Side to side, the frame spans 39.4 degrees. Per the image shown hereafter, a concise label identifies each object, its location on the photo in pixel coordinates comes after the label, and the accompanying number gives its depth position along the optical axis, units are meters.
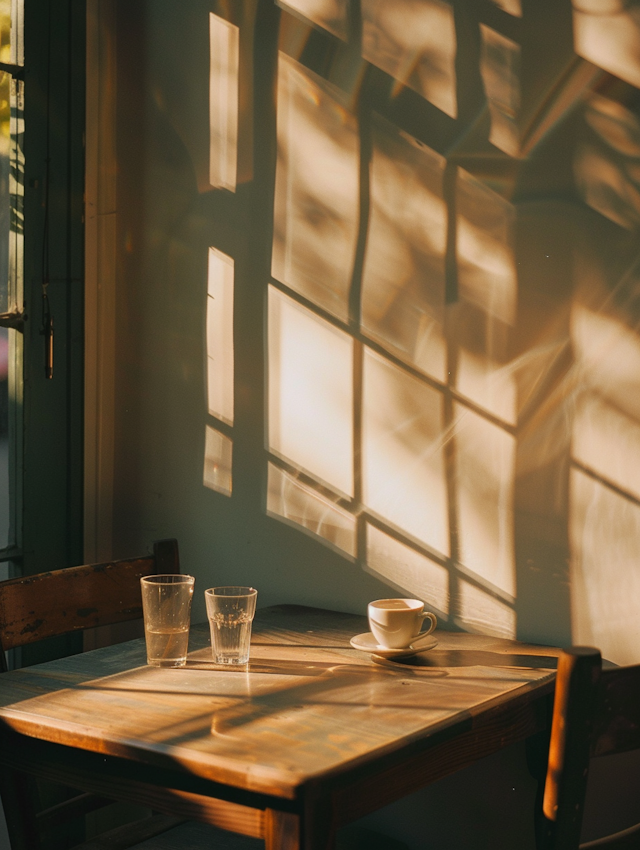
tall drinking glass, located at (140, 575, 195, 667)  1.45
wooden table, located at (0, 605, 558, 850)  1.04
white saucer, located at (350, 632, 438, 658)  1.49
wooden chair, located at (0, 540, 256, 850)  1.44
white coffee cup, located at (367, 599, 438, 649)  1.48
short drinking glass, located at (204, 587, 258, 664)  1.45
